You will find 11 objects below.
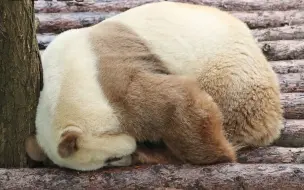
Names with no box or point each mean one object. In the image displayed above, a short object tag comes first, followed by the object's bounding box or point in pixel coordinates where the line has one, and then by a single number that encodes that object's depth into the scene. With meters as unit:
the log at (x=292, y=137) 7.22
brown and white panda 6.27
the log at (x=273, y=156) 6.77
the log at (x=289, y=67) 8.51
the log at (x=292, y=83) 8.08
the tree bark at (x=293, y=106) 7.58
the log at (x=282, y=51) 8.96
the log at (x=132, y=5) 10.38
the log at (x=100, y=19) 9.72
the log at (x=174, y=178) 6.21
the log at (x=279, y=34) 9.51
